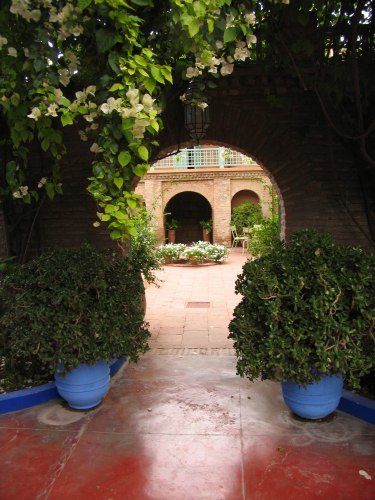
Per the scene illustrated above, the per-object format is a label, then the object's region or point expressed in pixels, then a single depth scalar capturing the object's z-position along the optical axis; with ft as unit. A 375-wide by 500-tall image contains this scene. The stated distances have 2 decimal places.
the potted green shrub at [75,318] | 9.95
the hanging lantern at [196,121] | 13.30
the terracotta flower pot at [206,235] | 57.83
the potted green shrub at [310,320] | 8.96
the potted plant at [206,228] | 57.72
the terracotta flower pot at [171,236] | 56.39
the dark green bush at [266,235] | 27.20
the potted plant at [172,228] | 56.44
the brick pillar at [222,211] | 55.98
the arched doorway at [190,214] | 62.64
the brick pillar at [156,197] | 54.44
